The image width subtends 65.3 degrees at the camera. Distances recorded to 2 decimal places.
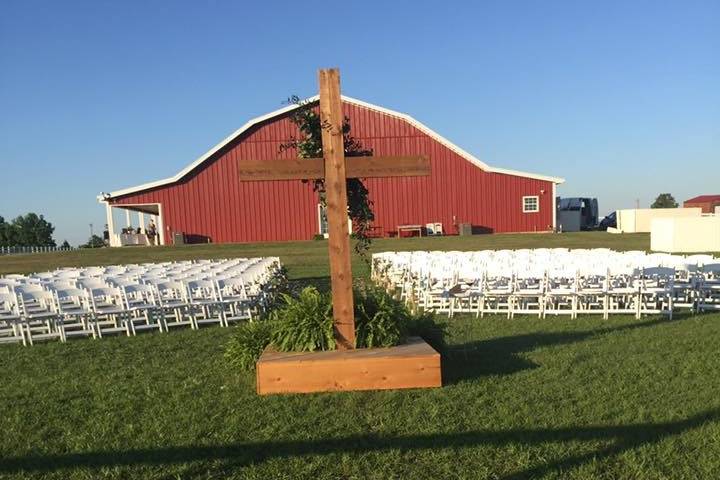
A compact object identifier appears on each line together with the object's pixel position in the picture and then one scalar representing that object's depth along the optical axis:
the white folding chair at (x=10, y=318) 8.55
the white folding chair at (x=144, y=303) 9.37
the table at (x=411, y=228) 32.53
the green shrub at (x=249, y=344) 6.11
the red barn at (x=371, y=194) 32.09
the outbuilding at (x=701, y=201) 69.69
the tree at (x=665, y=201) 78.06
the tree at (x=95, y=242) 47.64
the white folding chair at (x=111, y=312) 9.06
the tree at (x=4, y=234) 69.75
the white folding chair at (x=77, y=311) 8.92
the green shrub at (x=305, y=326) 5.73
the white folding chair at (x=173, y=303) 9.66
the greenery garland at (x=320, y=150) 6.25
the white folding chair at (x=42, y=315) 8.67
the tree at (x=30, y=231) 74.05
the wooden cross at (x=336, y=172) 5.59
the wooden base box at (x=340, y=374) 5.28
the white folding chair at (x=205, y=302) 9.77
